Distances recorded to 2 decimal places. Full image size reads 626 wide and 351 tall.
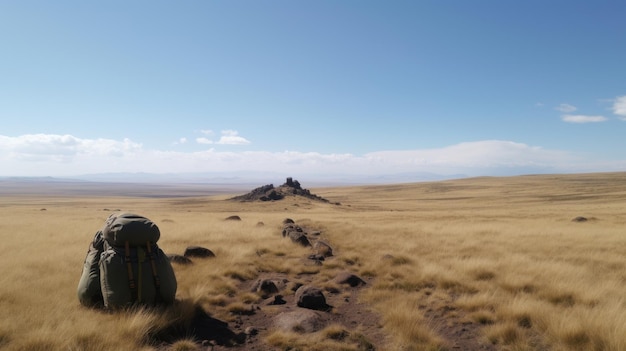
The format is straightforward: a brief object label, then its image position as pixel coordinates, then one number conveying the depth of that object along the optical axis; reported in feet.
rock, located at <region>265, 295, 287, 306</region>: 25.92
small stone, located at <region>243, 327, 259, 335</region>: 20.36
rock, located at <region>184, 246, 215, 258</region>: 38.70
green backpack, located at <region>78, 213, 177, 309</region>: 20.52
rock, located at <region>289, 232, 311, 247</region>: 52.47
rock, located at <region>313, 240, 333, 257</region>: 45.41
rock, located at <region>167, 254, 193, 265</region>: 34.38
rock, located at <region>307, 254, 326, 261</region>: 42.76
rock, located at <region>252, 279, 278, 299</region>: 27.99
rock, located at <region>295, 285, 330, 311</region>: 24.63
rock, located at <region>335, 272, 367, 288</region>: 31.24
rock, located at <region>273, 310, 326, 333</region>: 20.34
